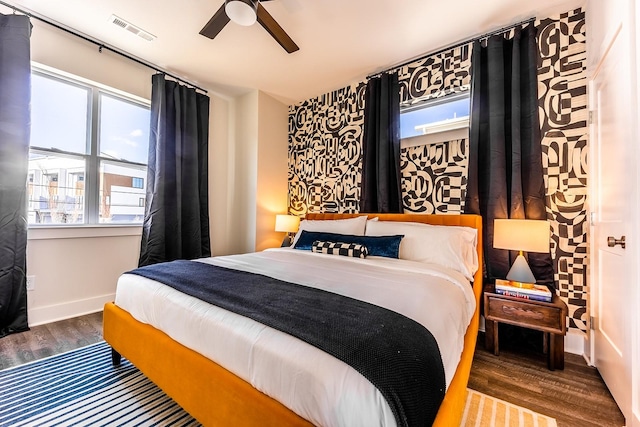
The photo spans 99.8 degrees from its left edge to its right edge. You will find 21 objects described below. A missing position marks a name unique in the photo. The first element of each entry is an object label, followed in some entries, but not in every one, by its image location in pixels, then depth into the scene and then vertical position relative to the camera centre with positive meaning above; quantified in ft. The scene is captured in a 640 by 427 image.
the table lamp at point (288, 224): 12.07 -0.38
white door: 4.41 +0.04
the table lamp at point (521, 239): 6.41 -0.52
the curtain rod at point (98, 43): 7.70 +5.74
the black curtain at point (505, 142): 7.52 +2.19
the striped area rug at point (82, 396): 4.54 -3.44
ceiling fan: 5.96 +4.85
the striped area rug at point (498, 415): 4.57 -3.49
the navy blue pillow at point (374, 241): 7.64 -0.75
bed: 3.13 -2.33
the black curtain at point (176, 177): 10.18 +1.55
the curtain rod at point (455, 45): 7.94 +5.71
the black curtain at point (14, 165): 7.32 +1.36
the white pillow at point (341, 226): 9.12 -0.35
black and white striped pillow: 7.82 -0.98
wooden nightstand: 6.15 -2.41
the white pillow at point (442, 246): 6.85 -0.77
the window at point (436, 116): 9.05 +3.62
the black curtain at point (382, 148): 10.07 +2.62
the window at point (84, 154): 8.54 +2.13
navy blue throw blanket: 2.62 -1.36
